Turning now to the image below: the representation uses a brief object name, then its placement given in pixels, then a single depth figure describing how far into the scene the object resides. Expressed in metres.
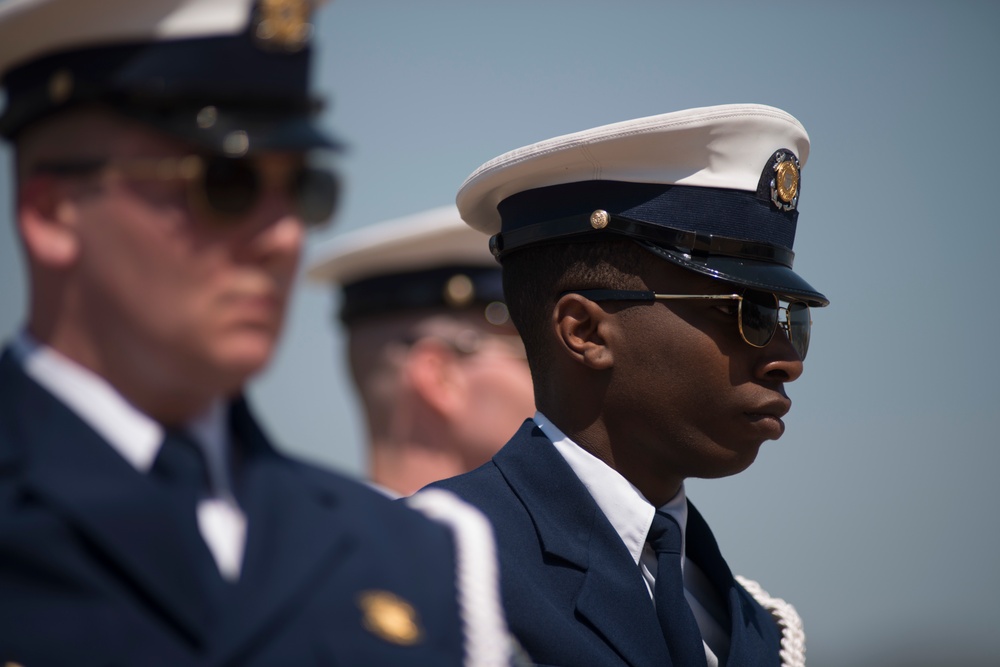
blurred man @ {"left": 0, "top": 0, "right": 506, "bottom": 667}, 3.26
